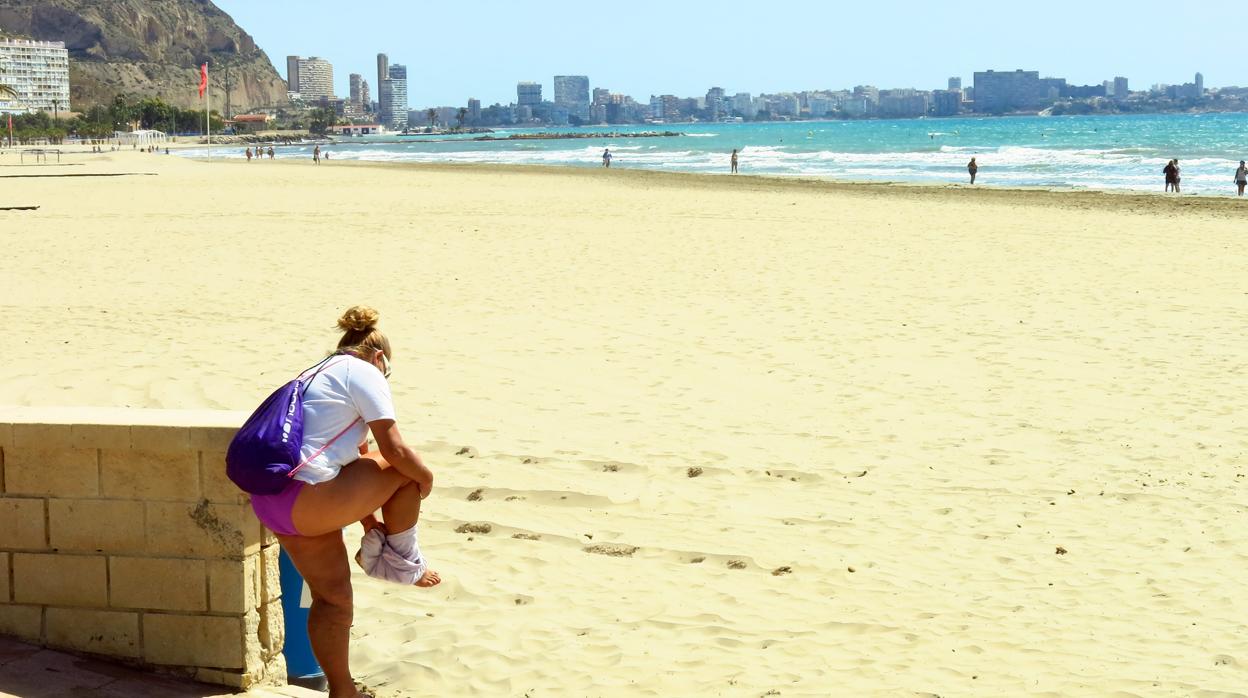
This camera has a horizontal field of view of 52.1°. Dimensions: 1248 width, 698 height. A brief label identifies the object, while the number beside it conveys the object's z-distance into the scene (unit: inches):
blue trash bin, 180.5
